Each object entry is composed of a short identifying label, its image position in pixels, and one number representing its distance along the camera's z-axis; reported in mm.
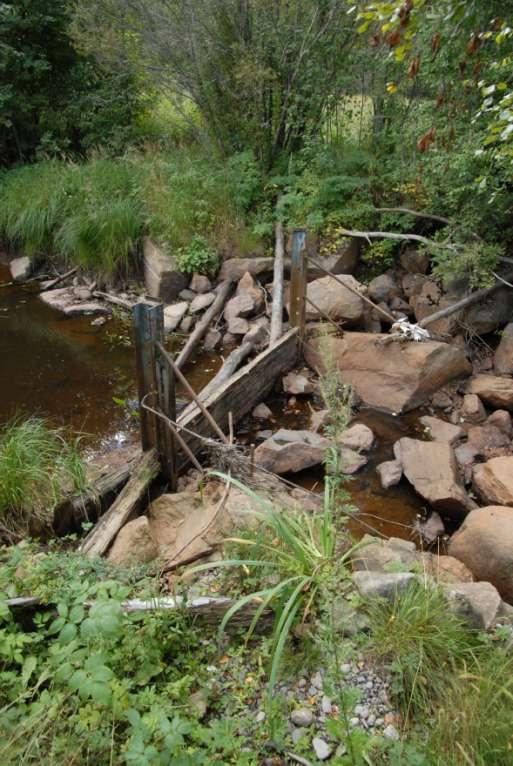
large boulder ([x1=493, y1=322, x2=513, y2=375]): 5445
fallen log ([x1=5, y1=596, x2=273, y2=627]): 2334
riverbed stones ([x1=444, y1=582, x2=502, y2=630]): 2420
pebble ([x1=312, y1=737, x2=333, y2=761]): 1985
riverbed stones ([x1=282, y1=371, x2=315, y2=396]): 5422
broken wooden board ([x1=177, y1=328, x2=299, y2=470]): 4141
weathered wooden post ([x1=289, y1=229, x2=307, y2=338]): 5391
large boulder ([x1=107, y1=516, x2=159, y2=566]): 2936
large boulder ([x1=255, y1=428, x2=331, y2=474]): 4273
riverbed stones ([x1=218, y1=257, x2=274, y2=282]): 7102
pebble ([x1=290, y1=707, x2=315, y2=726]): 2107
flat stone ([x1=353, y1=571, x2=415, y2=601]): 2443
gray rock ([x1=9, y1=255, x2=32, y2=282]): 8461
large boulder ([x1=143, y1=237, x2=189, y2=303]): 7207
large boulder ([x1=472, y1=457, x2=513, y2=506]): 3852
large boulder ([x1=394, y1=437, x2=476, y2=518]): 3959
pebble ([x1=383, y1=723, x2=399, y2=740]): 2018
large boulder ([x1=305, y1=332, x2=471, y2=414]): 5223
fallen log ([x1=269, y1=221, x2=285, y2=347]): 5676
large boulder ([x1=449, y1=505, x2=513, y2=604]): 3088
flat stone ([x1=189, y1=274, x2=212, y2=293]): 7250
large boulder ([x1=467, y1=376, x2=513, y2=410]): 5016
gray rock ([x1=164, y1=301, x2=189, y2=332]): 6777
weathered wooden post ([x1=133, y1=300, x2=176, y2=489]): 3369
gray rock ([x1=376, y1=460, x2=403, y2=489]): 4309
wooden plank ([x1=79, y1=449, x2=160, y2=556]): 3057
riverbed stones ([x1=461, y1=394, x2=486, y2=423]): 5074
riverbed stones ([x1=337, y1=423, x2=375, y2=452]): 4715
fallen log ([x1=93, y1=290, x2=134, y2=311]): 7375
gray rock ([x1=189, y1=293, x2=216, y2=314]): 6953
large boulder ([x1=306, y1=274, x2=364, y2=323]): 5895
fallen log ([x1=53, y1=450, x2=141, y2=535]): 3293
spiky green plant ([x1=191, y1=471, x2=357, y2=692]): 2248
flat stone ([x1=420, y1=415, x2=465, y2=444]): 4793
